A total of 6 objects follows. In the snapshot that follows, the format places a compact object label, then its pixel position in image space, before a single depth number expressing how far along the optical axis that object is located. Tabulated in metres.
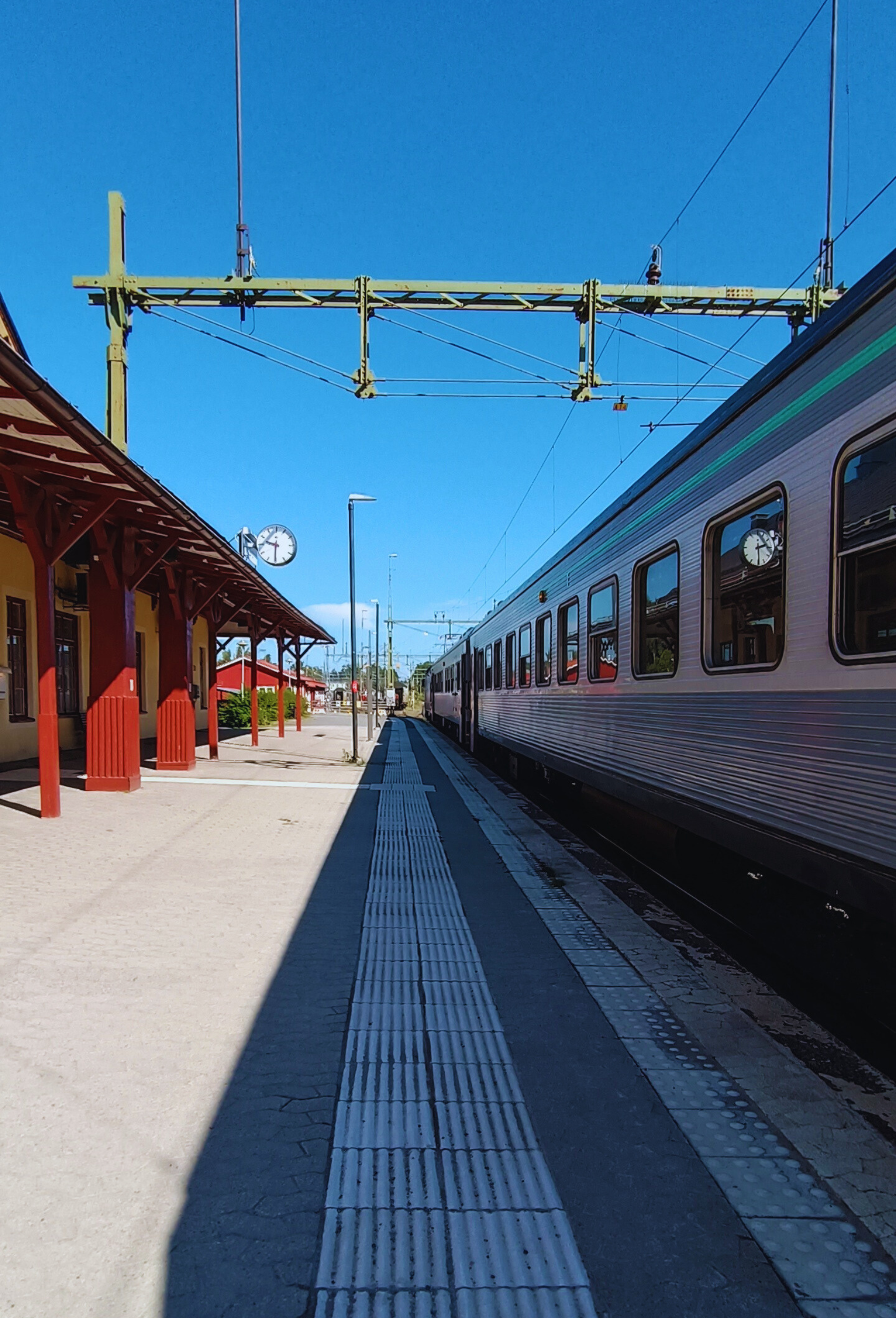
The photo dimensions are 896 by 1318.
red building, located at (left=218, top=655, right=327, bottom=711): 53.09
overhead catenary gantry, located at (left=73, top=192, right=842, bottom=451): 8.89
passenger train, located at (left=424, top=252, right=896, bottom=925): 3.05
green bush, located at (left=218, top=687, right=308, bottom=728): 30.92
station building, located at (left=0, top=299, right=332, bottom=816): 7.38
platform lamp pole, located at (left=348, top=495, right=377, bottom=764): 19.36
